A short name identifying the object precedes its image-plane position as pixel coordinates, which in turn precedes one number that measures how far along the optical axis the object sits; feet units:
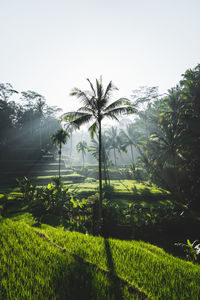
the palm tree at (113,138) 123.94
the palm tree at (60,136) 64.61
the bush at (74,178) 81.80
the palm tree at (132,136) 119.45
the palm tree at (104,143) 113.91
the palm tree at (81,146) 140.19
